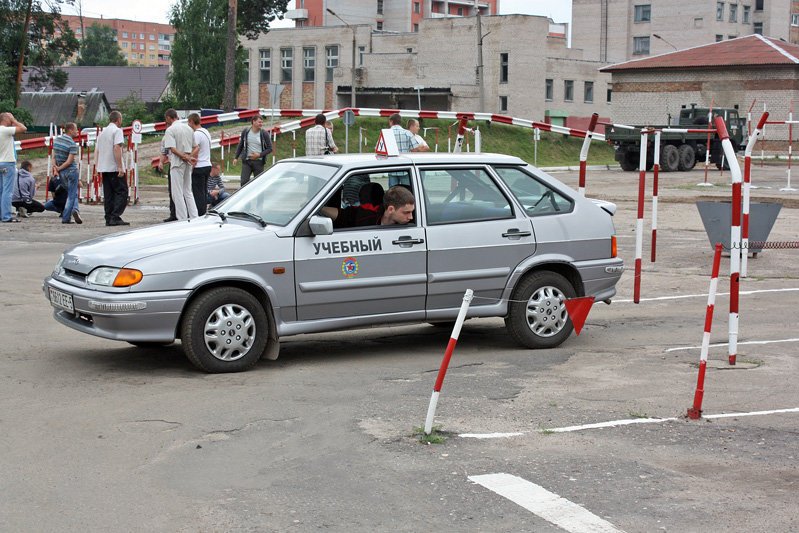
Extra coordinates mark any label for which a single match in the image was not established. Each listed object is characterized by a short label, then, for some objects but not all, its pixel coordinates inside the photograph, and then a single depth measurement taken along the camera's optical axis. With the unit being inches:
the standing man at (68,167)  754.4
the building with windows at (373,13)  3882.9
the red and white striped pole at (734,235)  342.6
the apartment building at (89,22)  7573.8
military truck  1683.1
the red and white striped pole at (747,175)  543.5
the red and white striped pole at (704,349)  287.0
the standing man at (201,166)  705.0
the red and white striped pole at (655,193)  532.4
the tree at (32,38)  2625.5
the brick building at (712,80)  2340.1
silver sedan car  324.5
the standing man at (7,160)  757.9
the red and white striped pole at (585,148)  460.6
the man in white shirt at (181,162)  693.9
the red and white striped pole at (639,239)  479.5
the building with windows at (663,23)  3681.1
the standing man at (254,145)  788.0
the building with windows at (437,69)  2903.5
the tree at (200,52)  3476.9
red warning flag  362.8
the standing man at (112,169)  710.5
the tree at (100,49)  6786.4
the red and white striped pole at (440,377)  261.1
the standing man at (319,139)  786.8
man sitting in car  355.6
